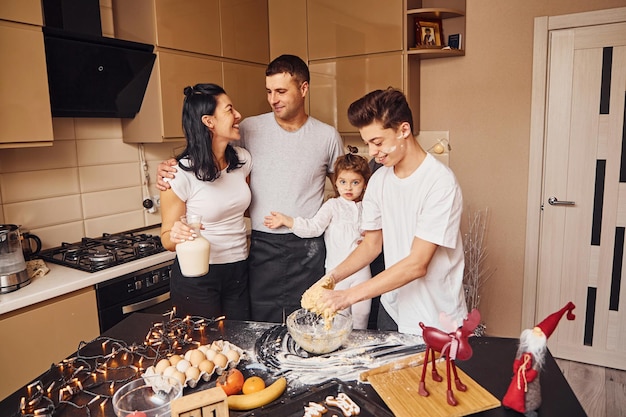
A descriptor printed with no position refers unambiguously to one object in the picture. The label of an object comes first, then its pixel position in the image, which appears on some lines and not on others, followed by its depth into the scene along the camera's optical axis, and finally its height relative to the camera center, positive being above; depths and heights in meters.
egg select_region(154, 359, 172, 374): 1.28 -0.59
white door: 2.91 -0.39
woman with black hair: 2.00 -0.24
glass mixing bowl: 1.41 -0.58
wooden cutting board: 1.11 -0.61
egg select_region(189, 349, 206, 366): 1.31 -0.58
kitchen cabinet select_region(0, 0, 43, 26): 2.01 +0.55
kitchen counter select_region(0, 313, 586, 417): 1.14 -0.62
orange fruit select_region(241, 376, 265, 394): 1.21 -0.61
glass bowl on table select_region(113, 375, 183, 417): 1.16 -0.60
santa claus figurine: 1.09 -0.53
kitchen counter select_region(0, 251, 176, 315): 1.96 -0.60
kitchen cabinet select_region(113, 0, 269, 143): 2.65 +0.52
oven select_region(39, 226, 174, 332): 2.31 -0.65
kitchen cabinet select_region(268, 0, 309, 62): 3.40 +0.76
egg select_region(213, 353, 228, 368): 1.32 -0.59
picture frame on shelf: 3.15 +0.64
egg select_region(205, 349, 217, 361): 1.34 -0.58
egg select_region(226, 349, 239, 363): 1.34 -0.59
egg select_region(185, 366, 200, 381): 1.26 -0.59
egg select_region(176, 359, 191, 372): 1.28 -0.58
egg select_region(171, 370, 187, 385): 1.25 -0.59
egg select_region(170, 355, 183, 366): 1.32 -0.59
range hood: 2.32 +0.39
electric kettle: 2.03 -0.49
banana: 1.16 -0.62
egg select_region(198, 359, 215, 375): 1.29 -0.59
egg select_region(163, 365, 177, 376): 1.25 -0.58
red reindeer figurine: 1.11 -0.47
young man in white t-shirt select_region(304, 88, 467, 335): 1.58 -0.30
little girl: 2.30 -0.40
